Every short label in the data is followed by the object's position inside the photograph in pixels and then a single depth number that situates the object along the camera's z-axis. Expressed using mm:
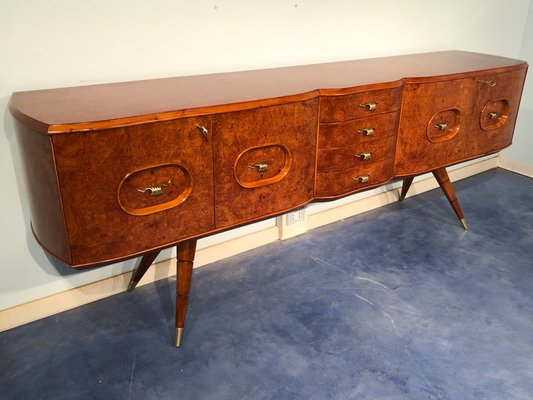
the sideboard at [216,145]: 1185
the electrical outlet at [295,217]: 2143
